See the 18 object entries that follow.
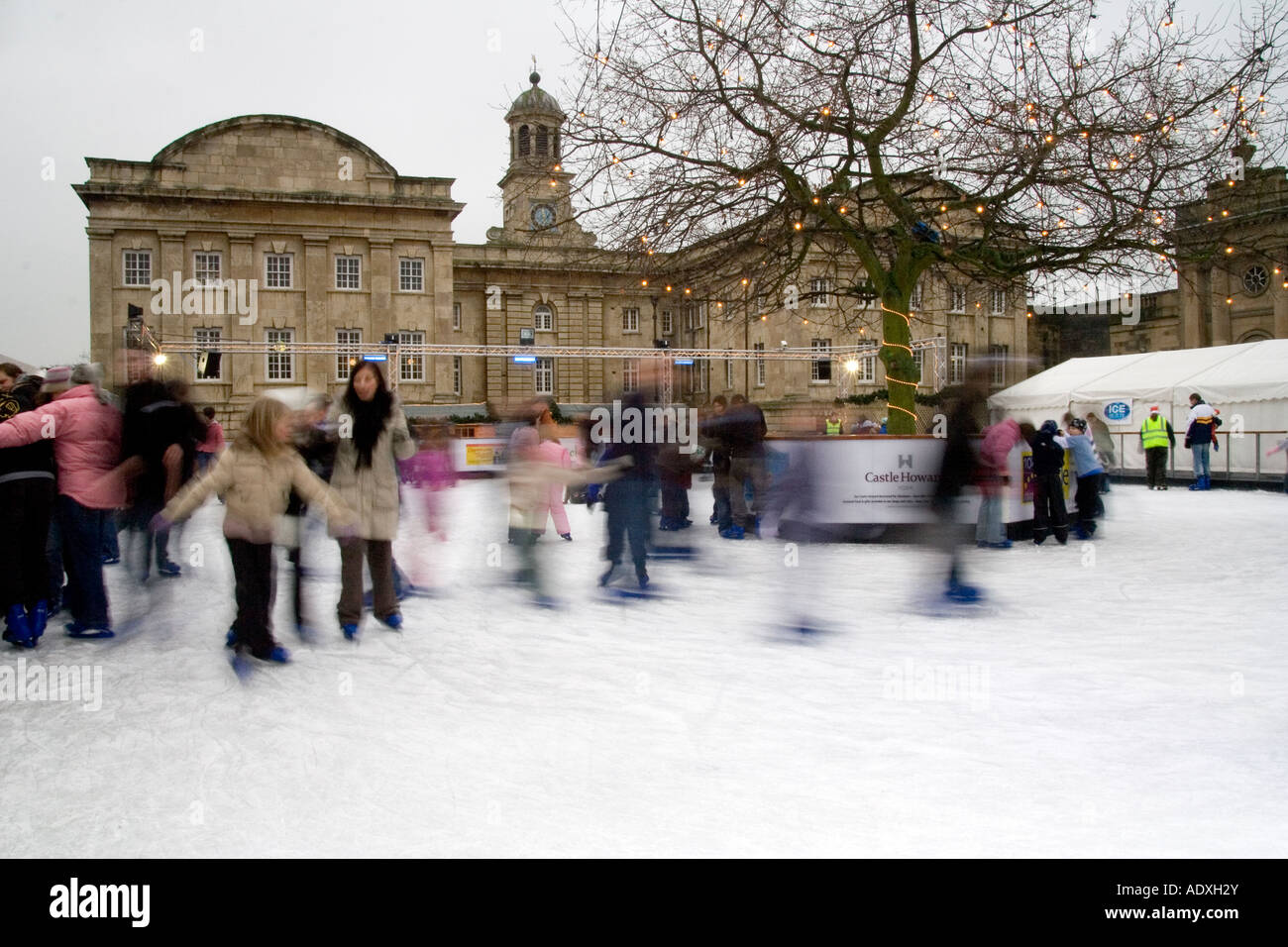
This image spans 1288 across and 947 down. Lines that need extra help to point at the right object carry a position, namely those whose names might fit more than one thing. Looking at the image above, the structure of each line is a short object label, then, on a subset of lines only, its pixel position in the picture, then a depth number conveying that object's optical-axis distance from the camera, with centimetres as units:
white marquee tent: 2067
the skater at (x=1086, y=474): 1204
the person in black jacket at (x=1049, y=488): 1154
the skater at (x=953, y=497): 719
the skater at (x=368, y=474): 621
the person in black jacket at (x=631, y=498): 776
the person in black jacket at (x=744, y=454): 1166
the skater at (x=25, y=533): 593
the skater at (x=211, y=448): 1341
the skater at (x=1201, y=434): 1944
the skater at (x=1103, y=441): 1806
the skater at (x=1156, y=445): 1939
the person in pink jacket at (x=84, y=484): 616
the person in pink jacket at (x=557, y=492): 1142
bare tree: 1141
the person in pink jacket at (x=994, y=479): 831
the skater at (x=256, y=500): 544
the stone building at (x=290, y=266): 3928
